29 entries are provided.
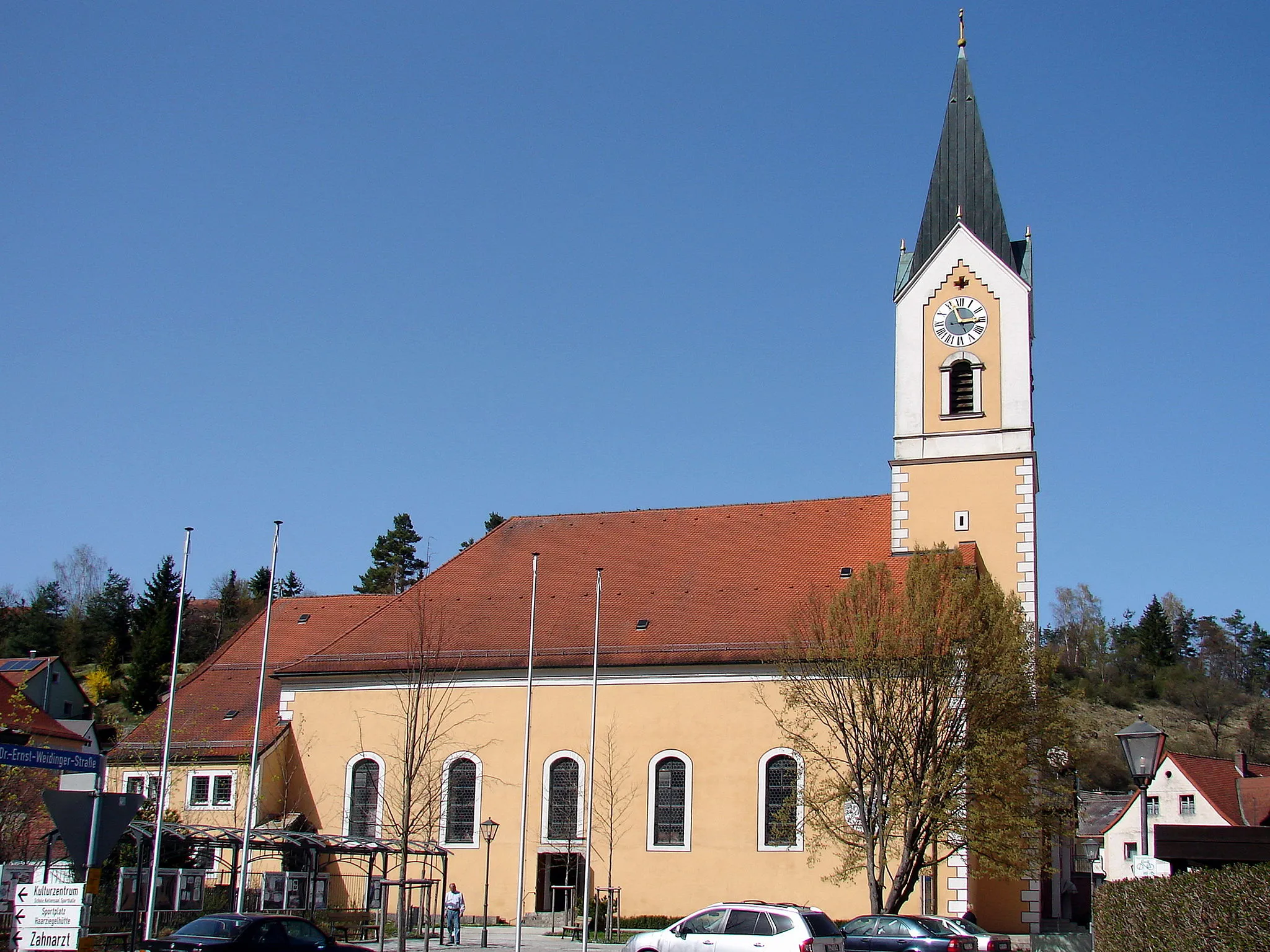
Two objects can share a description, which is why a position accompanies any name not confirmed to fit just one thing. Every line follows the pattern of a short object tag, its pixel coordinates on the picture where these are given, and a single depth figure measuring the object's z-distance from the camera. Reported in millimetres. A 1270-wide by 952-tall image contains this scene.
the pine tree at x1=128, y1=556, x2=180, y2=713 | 79062
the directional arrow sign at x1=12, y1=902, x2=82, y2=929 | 13500
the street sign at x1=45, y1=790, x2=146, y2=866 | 12391
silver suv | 19500
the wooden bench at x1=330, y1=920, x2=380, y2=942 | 29203
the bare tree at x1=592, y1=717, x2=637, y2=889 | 33812
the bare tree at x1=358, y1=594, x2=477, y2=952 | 34312
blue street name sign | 12594
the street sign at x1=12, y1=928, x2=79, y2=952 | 13484
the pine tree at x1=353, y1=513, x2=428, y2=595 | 86625
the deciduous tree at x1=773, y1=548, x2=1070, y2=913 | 26047
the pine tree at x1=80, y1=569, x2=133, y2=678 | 89438
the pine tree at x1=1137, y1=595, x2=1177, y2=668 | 114688
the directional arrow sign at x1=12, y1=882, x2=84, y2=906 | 13383
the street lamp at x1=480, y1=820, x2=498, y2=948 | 28672
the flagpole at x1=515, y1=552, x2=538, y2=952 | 25953
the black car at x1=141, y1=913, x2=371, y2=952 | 18422
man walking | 30109
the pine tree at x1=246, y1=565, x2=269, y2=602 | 105062
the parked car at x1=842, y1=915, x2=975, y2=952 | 21797
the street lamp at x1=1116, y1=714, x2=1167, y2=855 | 16781
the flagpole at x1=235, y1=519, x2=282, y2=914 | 25625
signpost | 13453
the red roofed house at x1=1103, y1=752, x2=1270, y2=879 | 57469
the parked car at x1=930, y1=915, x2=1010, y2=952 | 22578
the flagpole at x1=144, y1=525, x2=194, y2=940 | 22766
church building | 33219
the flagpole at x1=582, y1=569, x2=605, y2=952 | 25250
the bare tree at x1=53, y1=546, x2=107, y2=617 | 114750
